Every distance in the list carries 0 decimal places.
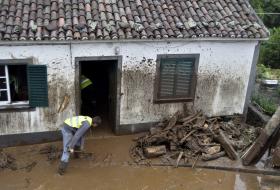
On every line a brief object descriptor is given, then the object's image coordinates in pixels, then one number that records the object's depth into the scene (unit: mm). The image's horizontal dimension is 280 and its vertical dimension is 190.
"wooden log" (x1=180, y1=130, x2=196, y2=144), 11102
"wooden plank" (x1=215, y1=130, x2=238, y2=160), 10898
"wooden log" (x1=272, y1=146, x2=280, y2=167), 10492
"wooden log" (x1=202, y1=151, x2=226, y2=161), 10797
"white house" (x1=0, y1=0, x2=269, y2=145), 10375
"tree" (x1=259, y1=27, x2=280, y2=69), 24281
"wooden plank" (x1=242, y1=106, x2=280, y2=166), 10336
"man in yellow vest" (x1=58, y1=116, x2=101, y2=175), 9844
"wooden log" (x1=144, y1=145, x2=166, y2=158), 10820
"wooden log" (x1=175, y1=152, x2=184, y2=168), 10683
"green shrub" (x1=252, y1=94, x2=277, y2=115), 14070
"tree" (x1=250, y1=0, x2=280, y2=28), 35500
